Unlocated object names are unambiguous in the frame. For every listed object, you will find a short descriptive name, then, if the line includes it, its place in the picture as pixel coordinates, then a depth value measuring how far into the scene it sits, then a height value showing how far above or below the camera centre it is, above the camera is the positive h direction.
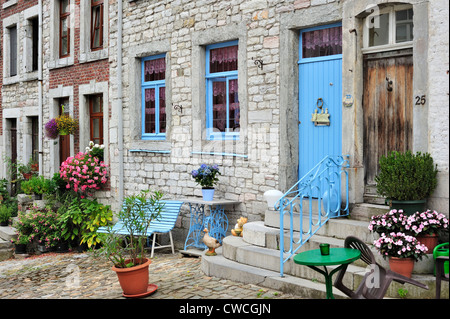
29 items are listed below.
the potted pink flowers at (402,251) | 5.29 -1.05
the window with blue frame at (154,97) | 10.02 +0.82
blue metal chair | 8.62 -1.28
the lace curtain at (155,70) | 10.03 +1.32
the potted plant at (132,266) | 6.33 -1.42
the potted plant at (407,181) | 5.73 -0.41
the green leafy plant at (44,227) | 10.84 -1.68
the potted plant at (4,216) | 12.98 -1.72
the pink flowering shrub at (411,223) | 5.47 -0.81
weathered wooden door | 6.55 +0.44
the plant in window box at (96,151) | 11.29 -0.18
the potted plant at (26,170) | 13.91 -0.70
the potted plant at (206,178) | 8.46 -0.55
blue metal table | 8.42 -1.21
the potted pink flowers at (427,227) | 5.46 -0.84
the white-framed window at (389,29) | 6.57 +1.37
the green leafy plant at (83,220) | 10.66 -1.50
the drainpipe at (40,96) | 13.18 +1.10
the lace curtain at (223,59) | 8.63 +1.31
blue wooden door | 7.33 +0.65
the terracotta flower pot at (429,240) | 5.49 -0.97
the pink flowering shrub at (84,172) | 10.84 -0.58
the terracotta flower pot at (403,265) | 5.31 -1.18
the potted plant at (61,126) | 11.99 +0.35
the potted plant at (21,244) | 11.17 -2.06
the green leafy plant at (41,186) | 11.69 -0.92
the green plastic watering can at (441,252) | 4.94 -1.03
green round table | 4.38 -0.95
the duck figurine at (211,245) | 7.38 -1.37
